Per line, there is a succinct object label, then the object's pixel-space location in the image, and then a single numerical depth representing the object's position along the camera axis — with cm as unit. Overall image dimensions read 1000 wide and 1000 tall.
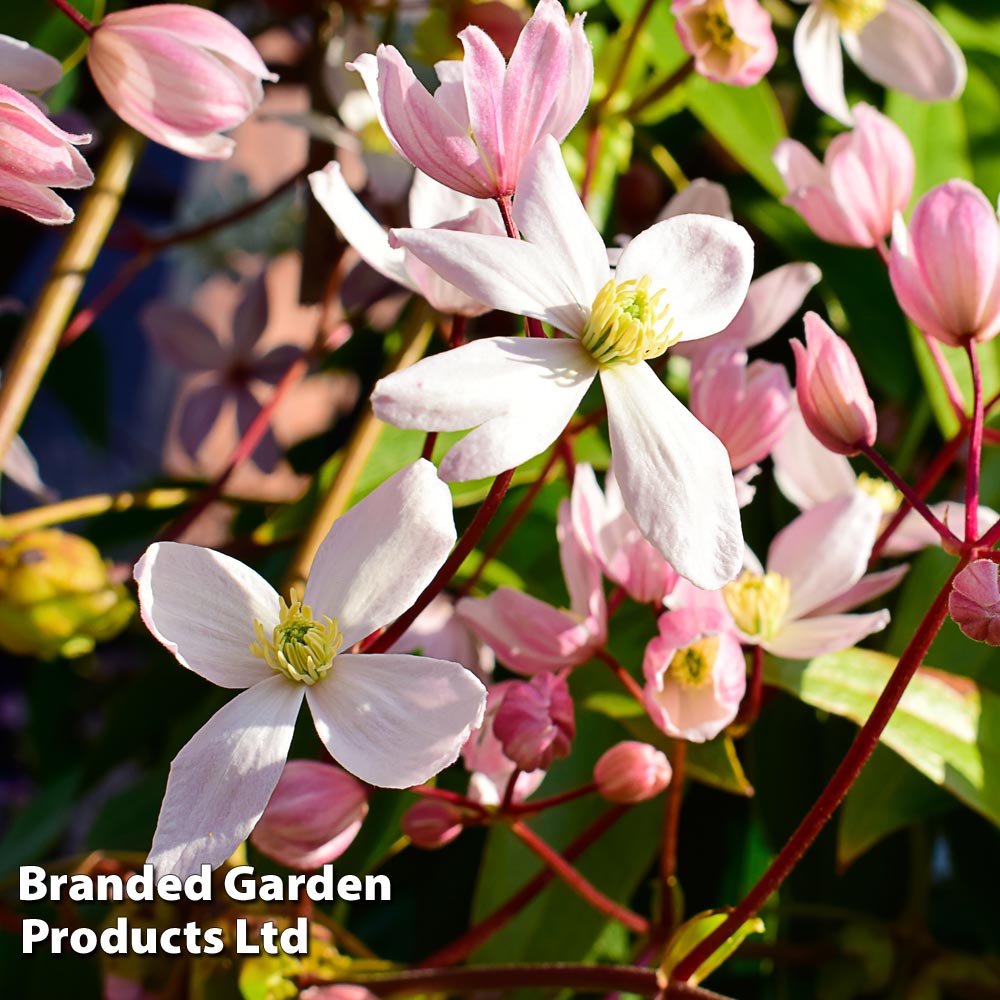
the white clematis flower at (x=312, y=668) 22
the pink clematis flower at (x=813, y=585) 30
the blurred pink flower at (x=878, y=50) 40
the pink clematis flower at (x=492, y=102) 23
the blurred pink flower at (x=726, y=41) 32
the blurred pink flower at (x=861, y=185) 32
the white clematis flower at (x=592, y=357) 21
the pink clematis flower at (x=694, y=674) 27
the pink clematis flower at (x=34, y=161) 24
